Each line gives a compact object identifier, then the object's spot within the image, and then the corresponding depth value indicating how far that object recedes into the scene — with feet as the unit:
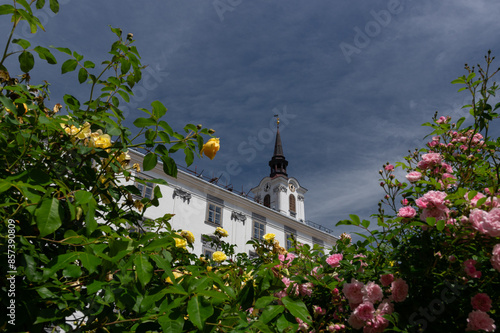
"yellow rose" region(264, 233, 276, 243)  12.17
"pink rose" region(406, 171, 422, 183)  7.82
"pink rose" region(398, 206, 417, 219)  6.53
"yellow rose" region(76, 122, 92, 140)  6.21
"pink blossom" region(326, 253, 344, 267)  8.00
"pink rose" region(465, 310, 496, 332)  5.34
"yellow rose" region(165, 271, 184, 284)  5.14
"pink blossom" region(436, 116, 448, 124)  10.25
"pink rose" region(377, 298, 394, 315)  6.37
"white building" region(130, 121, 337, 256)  57.43
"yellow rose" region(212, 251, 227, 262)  12.51
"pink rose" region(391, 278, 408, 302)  6.37
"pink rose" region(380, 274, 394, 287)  6.73
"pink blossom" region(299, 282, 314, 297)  8.16
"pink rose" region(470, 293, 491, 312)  5.57
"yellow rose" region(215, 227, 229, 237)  17.36
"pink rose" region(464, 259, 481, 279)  5.68
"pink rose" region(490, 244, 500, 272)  5.25
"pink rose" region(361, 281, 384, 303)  6.52
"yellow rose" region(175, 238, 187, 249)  8.52
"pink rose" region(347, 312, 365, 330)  6.57
